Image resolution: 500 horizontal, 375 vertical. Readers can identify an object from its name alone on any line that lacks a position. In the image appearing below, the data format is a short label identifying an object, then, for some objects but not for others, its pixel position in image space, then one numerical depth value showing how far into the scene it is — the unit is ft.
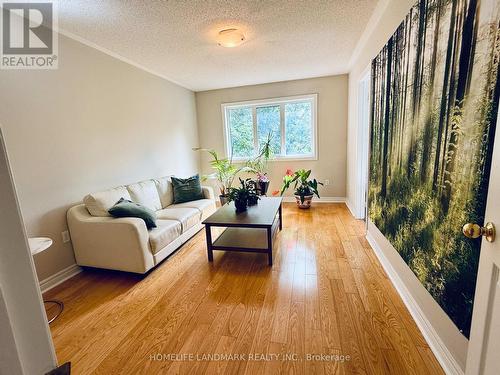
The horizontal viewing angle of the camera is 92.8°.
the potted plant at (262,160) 15.80
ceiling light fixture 8.11
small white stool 5.54
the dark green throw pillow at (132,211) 7.52
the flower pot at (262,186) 14.51
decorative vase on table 9.14
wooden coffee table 7.82
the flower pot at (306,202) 14.21
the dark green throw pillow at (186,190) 11.62
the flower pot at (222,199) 14.54
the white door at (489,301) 2.57
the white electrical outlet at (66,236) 7.69
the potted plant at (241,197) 9.11
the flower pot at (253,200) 9.60
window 15.35
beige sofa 7.14
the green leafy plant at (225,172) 14.94
